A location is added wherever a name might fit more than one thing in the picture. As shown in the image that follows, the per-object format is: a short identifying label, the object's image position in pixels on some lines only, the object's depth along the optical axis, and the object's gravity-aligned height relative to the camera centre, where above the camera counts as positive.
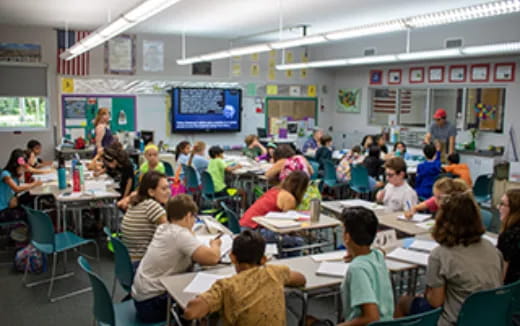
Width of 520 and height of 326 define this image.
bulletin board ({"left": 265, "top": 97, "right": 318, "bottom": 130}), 12.08 +0.24
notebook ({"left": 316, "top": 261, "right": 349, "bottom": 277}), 2.94 -0.92
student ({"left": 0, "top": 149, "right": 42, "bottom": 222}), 5.33 -0.93
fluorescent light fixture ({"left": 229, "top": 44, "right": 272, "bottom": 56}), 7.62 +1.09
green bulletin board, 9.95 +0.04
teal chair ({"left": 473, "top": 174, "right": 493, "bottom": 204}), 6.87 -0.96
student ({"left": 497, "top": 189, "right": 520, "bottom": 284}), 2.91 -0.70
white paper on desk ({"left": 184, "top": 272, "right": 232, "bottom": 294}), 2.70 -0.94
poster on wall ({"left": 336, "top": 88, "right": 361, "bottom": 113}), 11.96 +0.45
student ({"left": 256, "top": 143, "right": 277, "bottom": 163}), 8.66 -0.71
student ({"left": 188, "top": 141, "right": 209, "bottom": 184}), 7.48 -0.70
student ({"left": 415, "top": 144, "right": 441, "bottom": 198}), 6.31 -0.68
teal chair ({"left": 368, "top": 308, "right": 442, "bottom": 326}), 2.09 -0.88
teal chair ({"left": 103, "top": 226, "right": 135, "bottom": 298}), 3.21 -1.00
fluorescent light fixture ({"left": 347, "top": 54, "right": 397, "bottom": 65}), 8.35 +1.07
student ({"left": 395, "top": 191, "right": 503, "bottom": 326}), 2.61 -0.75
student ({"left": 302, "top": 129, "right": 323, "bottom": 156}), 10.04 -0.57
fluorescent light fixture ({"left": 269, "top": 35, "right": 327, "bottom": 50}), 6.27 +1.04
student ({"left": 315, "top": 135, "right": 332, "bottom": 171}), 8.88 -0.60
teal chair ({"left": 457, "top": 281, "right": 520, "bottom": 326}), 2.46 -0.95
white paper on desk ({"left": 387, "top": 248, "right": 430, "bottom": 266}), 3.20 -0.91
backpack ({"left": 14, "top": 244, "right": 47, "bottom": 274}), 4.93 -1.47
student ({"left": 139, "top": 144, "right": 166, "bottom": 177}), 6.21 -0.55
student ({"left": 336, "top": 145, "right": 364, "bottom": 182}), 7.77 -0.72
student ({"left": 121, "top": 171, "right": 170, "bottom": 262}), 3.62 -0.81
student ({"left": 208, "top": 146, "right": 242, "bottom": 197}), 6.93 -0.81
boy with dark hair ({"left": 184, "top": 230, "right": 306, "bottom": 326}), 2.23 -0.81
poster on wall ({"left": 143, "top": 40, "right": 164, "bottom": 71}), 10.62 +1.30
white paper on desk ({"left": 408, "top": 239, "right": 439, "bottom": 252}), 3.46 -0.90
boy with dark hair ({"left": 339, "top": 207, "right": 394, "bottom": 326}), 2.24 -0.73
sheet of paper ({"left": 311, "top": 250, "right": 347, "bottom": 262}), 3.22 -0.92
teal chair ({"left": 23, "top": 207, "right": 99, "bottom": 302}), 4.18 -1.11
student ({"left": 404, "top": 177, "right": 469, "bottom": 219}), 3.76 -0.52
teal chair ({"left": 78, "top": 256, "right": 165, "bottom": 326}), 2.61 -1.07
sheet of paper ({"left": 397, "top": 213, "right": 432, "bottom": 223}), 4.24 -0.85
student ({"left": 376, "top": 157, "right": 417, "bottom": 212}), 4.62 -0.67
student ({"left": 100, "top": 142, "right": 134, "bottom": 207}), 5.74 -0.61
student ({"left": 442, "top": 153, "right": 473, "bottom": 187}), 6.73 -0.70
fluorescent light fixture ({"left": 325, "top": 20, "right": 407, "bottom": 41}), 5.05 +0.99
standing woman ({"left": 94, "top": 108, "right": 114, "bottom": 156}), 7.73 -0.26
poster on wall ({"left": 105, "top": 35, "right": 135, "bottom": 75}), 10.25 +1.25
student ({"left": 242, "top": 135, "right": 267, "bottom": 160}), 9.15 -0.58
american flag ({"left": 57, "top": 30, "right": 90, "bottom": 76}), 9.77 +1.09
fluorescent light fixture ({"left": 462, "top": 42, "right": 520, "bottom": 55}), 6.78 +1.02
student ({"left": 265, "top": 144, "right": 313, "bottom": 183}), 6.09 -0.58
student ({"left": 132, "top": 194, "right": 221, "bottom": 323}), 2.87 -0.85
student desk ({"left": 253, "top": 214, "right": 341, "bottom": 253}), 3.94 -0.89
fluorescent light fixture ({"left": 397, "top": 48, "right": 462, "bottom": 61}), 7.45 +1.02
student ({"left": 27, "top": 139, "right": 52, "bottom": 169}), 6.91 -0.49
